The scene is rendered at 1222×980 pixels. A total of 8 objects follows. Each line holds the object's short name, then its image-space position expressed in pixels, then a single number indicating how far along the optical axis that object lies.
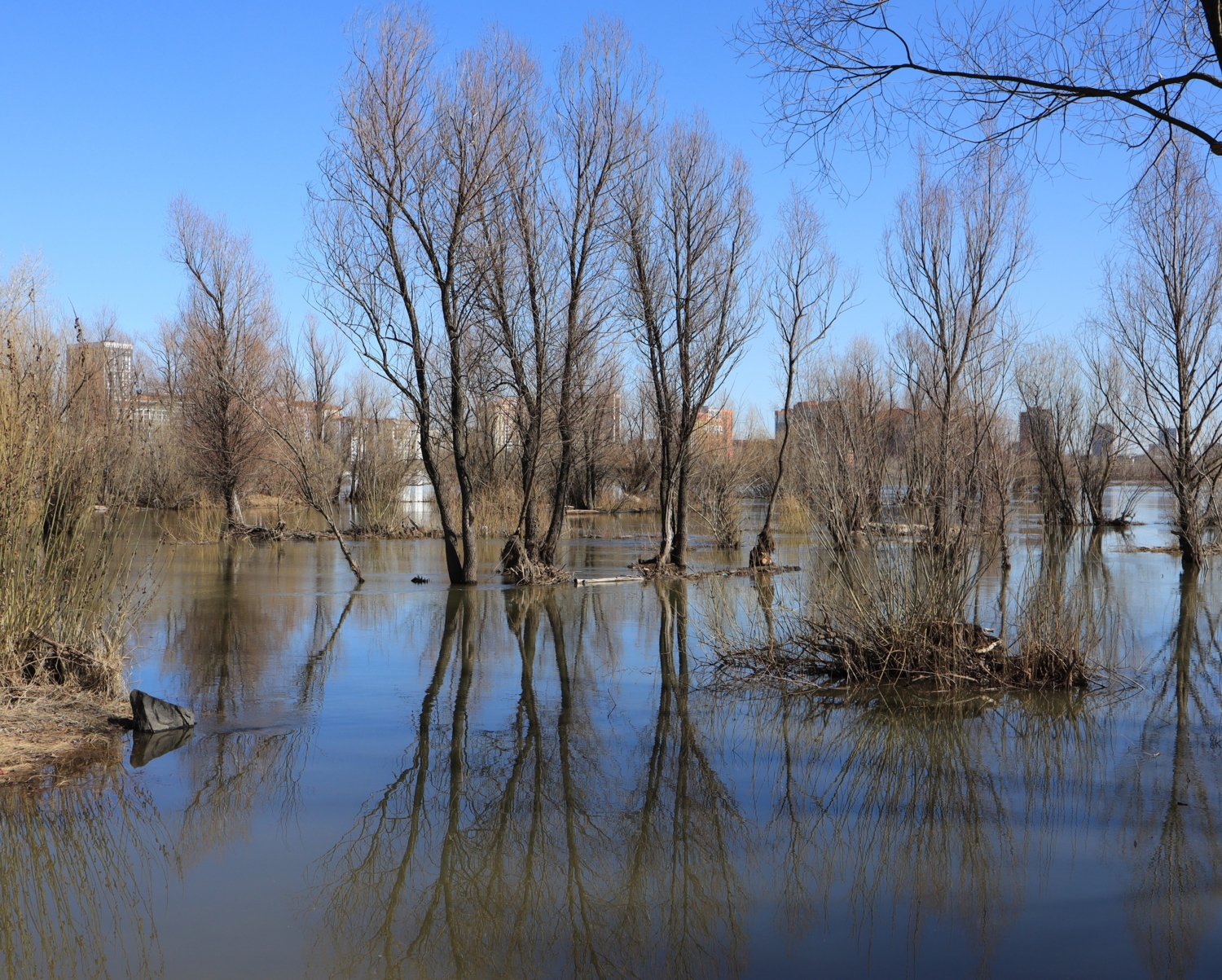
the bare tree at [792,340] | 18.81
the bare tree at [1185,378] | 18.97
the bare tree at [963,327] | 18.25
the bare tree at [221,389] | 26.41
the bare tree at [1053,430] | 32.62
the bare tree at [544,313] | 15.32
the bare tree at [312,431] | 17.93
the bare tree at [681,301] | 17.41
